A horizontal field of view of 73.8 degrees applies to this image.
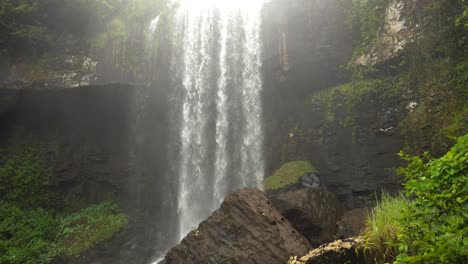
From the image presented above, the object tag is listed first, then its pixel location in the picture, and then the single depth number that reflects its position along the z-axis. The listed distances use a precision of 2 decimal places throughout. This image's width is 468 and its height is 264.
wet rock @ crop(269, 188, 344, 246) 8.35
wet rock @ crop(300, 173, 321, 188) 11.17
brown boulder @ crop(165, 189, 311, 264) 6.78
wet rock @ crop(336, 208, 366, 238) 7.38
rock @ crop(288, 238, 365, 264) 4.45
